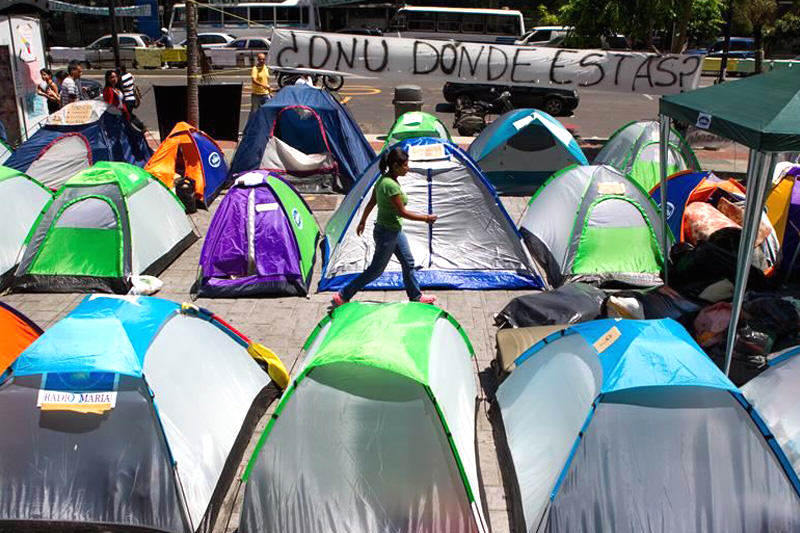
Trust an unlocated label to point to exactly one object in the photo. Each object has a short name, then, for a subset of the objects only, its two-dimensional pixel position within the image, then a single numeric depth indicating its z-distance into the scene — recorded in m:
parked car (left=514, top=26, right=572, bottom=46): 25.67
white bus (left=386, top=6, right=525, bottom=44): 27.38
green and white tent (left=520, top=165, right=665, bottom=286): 7.70
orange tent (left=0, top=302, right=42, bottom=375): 5.09
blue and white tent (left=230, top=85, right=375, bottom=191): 11.27
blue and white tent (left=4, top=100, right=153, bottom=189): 10.59
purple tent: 7.57
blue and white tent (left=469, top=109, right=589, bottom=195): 11.16
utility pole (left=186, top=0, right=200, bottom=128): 12.90
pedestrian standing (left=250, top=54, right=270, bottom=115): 13.29
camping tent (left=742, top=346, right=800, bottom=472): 4.57
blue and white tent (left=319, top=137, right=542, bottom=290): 7.88
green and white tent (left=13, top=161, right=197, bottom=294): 7.56
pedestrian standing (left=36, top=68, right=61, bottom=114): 13.58
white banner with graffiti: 12.53
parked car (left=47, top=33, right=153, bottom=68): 30.00
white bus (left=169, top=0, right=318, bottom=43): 32.38
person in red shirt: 11.39
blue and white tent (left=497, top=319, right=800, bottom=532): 3.94
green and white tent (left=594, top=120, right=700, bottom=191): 10.34
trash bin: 14.38
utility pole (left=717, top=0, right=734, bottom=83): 14.80
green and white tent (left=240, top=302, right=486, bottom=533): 4.16
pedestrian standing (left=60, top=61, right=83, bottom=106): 13.16
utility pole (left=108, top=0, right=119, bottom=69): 19.16
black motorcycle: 15.52
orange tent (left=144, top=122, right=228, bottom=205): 10.38
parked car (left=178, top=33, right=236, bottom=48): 30.52
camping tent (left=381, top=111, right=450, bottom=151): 11.13
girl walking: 6.59
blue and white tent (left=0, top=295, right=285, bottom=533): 4.26
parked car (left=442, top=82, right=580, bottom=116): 18.92
